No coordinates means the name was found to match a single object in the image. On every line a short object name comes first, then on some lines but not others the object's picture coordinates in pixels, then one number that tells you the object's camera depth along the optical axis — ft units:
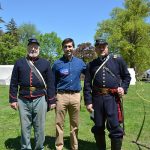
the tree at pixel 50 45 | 114.55
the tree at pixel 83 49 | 94.64
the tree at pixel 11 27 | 118.98
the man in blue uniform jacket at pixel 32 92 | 9.54
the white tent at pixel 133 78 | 37.12
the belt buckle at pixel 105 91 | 9.73
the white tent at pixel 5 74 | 36.16
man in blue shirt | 10.16
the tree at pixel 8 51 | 88.52
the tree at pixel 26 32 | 128.46
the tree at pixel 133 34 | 65.33
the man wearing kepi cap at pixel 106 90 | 9.62
